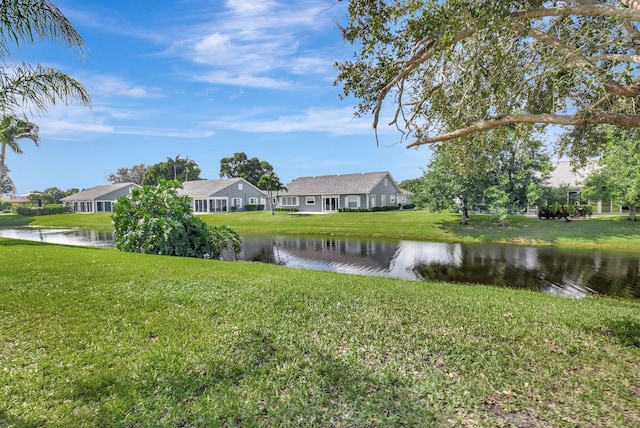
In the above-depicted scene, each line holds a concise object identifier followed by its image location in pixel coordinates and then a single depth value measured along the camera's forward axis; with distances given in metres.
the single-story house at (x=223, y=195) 46.84
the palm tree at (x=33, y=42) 8.00
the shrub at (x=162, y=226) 13.21
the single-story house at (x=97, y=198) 53.62
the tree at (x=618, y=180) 21.28
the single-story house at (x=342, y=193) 41.94
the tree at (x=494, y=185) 23.56
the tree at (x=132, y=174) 91.00
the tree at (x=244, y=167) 70.12
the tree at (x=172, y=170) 73.62
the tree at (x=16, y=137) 22.02
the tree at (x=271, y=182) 42.97
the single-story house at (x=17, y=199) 83.22
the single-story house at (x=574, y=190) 31.43
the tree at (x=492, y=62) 4.56
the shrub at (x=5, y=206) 63.16
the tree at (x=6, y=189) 76.94
